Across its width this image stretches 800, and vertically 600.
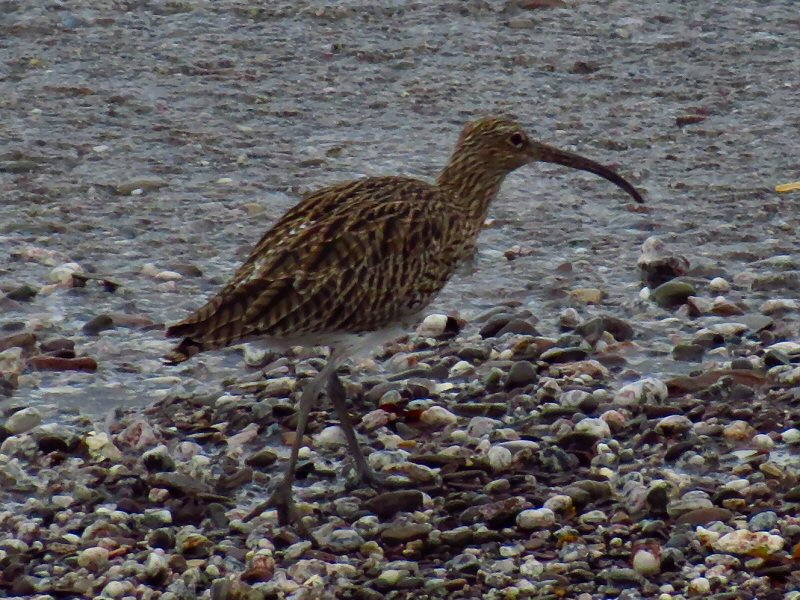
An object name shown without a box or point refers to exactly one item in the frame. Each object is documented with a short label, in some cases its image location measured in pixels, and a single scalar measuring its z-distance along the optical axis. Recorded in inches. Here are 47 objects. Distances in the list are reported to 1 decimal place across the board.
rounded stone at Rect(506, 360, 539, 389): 721.0
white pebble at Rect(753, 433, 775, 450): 652.1
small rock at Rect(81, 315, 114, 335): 802.8
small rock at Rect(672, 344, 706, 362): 753.0
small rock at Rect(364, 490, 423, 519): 623.5
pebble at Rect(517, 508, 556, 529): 603.2
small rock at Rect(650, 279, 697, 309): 813.2
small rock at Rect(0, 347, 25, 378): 755.4
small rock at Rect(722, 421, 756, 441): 660.1
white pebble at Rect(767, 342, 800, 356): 737.0
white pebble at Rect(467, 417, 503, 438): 679.1
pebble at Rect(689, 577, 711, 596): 554.6
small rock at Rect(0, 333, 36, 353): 775.1
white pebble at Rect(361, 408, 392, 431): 700.0
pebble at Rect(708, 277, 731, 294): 825.5
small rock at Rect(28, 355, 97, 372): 765.3
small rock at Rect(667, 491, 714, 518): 602.9
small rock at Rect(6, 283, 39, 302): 834.8
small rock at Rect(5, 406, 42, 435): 702.5
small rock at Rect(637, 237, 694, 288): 837.8
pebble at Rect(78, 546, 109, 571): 592.1
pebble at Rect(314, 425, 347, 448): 689.6
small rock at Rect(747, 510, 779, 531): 587.2
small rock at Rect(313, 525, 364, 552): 604.1
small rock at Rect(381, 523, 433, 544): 600.4
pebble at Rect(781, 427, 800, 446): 653.3
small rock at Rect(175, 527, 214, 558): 598.9
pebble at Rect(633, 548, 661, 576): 567.8
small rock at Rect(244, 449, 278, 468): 669.9
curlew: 630.5
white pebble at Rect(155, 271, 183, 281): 861.2
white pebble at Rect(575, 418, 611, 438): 665.6
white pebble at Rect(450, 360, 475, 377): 743.7
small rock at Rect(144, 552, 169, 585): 582.2
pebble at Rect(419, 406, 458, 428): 695.1
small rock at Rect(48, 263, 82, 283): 855.1
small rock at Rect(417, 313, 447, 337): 786.8
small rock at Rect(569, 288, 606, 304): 823.1
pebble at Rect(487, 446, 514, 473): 649.0
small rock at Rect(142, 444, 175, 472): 660.1
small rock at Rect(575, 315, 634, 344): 775.1
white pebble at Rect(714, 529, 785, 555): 569.9
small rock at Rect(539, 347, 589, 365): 746.2
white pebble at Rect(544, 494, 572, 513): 612.1
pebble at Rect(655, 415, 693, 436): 666.2
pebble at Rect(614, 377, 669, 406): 693.3
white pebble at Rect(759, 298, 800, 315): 794.8
